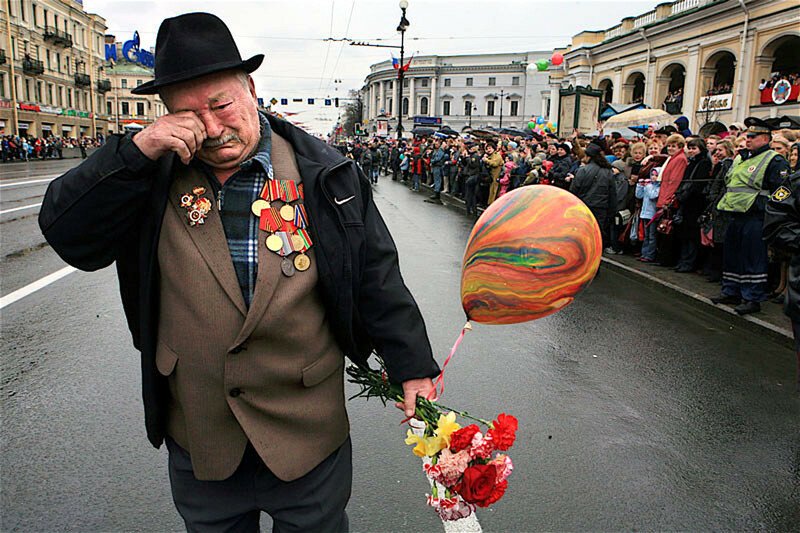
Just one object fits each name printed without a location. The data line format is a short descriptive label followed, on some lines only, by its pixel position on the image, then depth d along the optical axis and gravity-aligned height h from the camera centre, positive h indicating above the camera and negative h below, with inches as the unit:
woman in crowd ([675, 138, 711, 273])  346.6 -25.1
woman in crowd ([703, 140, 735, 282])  320.2 -25.2
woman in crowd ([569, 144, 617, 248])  364.5 -18.3
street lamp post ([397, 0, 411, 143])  1167.0 +227.2
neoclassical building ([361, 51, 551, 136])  4591.5 +430.4
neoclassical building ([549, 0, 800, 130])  1091.9 +202.3
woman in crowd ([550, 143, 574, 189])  488.7 -11.6
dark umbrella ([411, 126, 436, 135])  1605.1 +41.7
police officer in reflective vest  267.6 -25.6
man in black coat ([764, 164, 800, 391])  159.3 -18.6
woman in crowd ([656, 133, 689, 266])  360.5 -12.3
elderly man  70.5 -15.7
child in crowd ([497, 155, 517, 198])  622.5 -25.7
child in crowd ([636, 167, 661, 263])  387.5 -34.1
